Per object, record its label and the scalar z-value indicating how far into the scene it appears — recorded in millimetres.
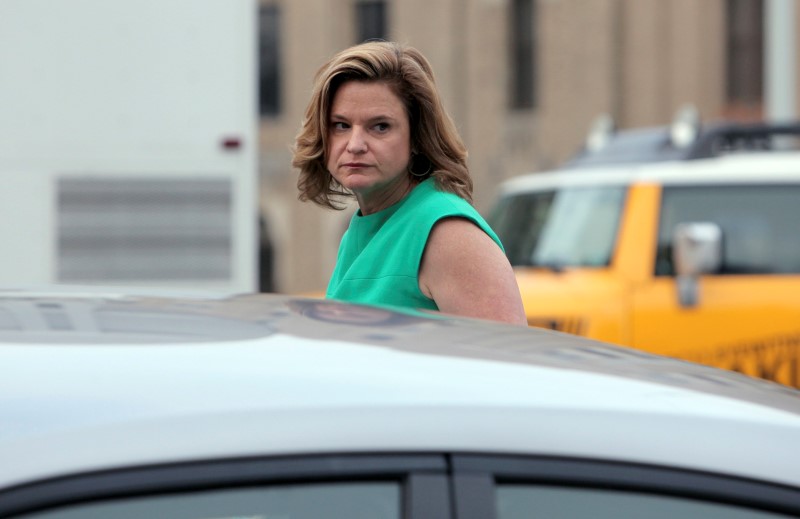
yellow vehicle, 12953
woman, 4988
